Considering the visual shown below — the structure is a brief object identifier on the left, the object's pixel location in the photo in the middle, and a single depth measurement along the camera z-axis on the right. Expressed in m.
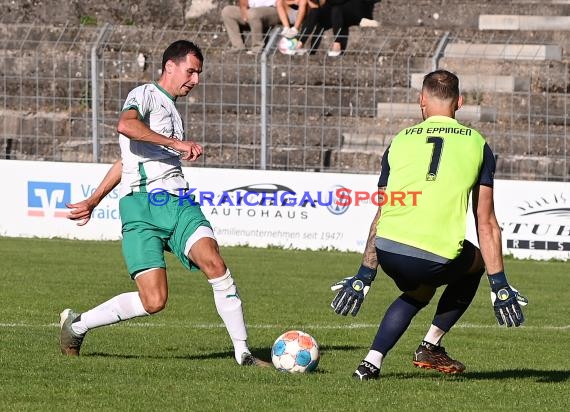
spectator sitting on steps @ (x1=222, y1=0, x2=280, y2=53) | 46.31
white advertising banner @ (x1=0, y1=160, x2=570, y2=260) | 36.16
